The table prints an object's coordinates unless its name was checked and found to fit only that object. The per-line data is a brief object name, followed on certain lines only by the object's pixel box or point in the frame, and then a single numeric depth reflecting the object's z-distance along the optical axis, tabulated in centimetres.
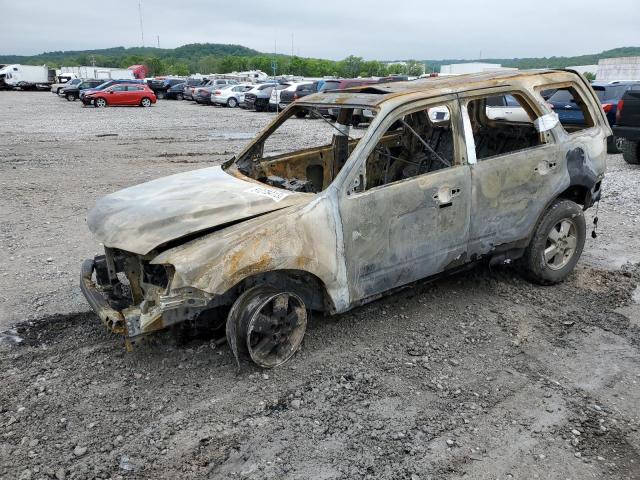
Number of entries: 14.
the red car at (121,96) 3083
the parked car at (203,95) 3366
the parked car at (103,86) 3102
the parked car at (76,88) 3551
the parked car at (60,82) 3804
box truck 4794
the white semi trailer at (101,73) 6769
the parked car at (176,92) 4003
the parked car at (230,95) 3206
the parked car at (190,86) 3757
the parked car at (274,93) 2686
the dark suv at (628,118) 1018
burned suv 354
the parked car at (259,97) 2756
